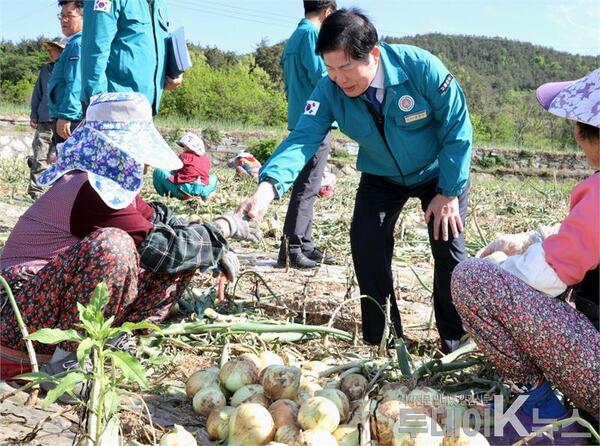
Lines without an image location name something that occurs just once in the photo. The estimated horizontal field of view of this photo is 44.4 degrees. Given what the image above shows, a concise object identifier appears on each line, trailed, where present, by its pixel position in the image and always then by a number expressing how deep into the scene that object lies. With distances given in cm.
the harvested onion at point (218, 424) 205
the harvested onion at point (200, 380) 230
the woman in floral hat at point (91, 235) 240
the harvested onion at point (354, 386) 225
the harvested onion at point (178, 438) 182
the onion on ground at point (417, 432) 184
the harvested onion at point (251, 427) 193
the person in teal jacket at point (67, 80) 468
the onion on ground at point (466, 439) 183
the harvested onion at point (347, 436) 195
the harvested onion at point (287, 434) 194
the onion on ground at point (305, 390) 219
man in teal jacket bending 278
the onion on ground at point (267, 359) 236
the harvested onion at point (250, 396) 215
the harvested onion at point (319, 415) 196
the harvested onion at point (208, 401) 219
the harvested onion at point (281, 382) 216
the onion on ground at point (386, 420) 193
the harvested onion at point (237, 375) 225
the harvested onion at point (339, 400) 211
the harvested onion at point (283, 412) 202
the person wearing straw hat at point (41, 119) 623
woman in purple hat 196
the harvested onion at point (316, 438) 185
